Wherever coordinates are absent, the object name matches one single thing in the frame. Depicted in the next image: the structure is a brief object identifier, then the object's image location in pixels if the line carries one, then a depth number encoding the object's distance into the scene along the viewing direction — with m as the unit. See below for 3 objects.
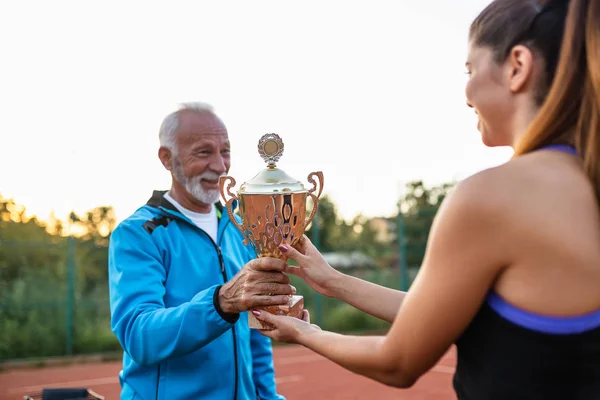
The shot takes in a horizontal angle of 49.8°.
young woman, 1.28
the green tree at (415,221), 16.14
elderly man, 2.32
